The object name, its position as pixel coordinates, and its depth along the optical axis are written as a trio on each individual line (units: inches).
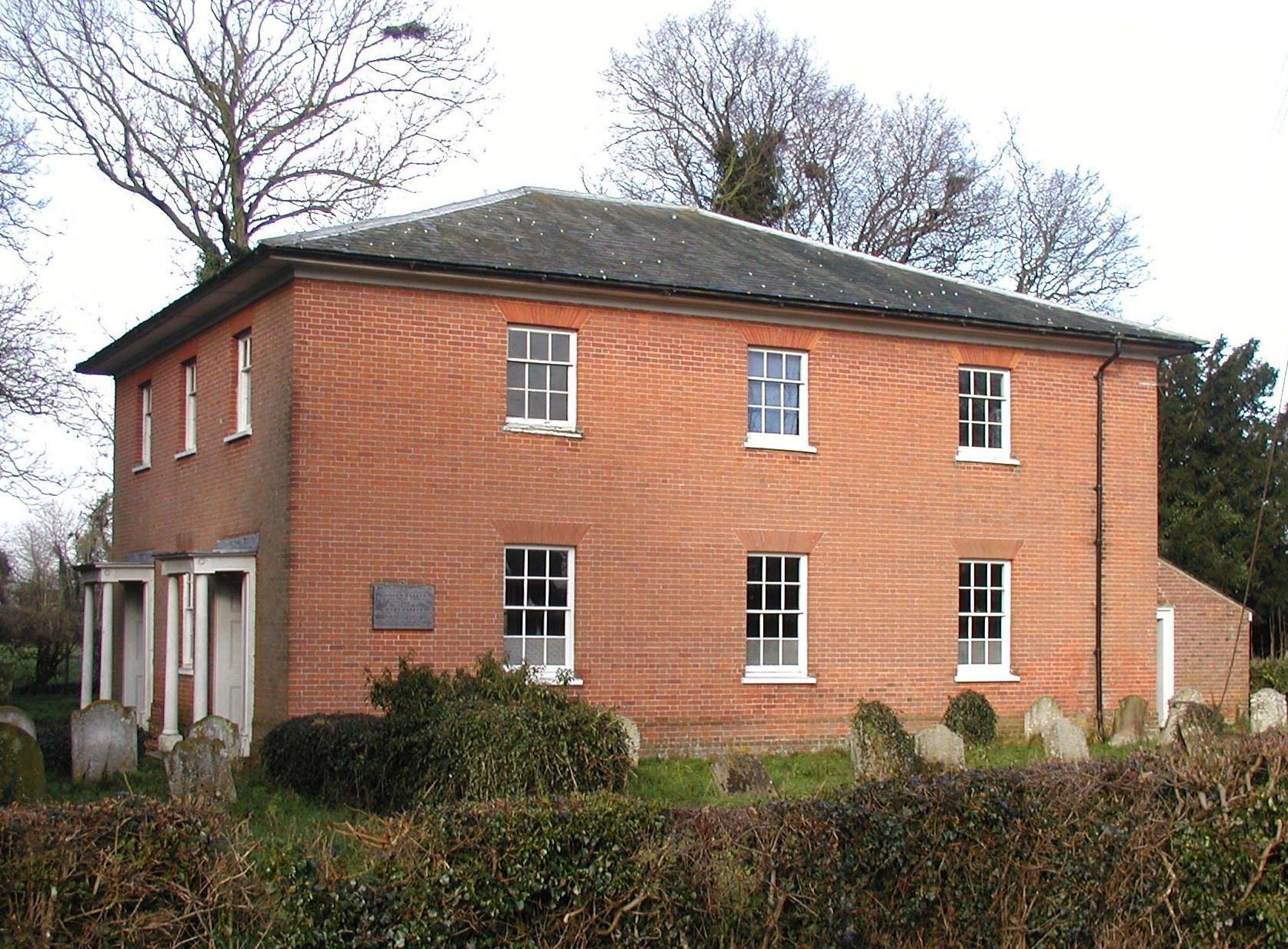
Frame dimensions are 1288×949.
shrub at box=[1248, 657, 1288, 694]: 1310.3
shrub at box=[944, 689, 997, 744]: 886.4
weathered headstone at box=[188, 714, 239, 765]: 588.7
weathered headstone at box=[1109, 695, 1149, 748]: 920.2
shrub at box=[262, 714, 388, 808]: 620.7
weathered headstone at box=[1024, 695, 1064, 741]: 845.8
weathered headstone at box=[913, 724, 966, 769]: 649.6
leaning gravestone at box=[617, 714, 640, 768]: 661.3
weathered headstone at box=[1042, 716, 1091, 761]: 687.1
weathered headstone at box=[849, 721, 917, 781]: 642.8
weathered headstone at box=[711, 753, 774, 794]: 627.8
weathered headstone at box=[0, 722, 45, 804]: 530.0
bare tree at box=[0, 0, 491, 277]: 1401.3
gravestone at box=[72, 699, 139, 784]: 681.0
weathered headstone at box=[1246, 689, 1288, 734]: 893.2
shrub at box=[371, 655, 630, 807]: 601.3
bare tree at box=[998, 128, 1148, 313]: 1827.0
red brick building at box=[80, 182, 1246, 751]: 786.2
